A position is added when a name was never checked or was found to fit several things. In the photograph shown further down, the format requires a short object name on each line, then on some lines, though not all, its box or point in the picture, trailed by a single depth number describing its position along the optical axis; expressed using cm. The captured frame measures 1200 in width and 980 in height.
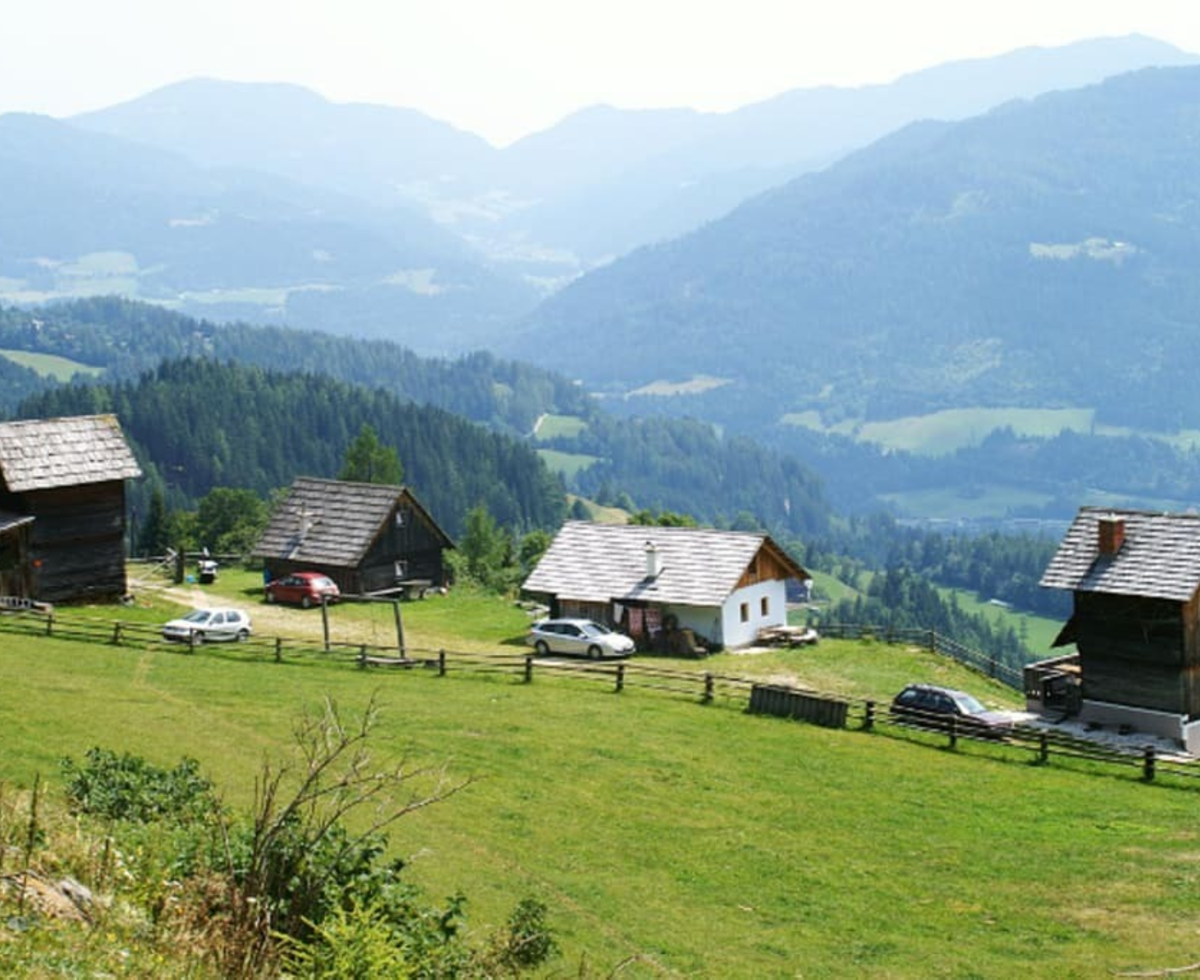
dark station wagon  4200
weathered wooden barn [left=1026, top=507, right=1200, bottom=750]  4862
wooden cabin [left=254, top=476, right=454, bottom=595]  7019
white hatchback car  5178
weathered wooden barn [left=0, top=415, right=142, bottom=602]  5709
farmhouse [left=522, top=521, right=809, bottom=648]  6134
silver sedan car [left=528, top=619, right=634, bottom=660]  5753
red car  6581
